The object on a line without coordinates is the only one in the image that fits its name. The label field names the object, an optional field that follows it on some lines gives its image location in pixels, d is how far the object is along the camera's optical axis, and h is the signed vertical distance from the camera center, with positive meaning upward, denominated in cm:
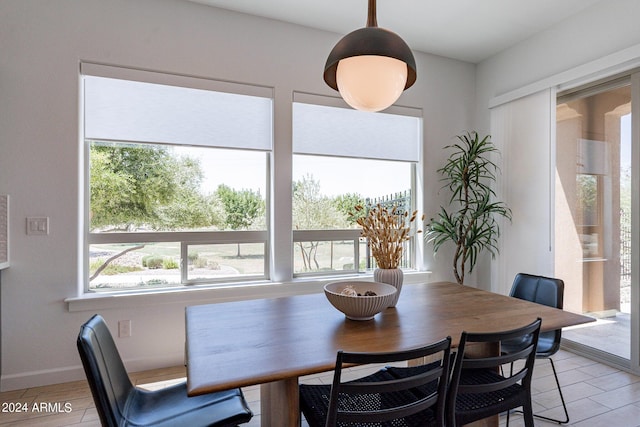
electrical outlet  264 -84
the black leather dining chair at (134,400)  114 -75
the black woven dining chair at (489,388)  123 -68
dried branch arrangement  178 -10
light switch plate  244 -7
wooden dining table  110 -47
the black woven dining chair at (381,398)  105 -63
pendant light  149 +69
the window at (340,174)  326 +41
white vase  182 -32
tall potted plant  346 +7
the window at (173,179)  268 +30
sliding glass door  275 +1
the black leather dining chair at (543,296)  204 -52
